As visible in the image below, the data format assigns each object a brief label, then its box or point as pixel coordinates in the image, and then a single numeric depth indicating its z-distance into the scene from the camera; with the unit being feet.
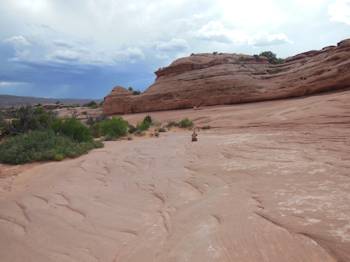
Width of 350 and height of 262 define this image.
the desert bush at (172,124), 72.46
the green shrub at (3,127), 65.51
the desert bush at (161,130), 67.15
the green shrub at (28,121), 63.31
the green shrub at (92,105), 153.17
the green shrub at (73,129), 52.42
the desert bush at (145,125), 69.89
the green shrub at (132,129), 67.31
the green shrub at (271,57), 103.33
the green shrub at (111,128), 63.62
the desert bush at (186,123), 69.56
